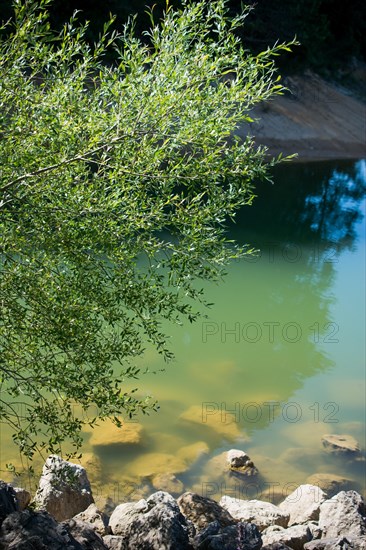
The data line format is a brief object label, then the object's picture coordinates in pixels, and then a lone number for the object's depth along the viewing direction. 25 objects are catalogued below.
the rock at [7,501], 5.94
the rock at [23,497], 7.67
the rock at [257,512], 7.92
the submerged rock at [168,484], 9.01
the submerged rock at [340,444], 10.29
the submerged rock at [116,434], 9.80
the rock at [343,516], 7.27
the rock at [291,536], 7.09
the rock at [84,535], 6.00
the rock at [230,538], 6.25
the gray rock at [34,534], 5.38
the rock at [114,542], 6.40
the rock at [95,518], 7.08
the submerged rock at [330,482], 9.44
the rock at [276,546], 6.58
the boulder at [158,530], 6.11
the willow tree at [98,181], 5.74
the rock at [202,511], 7.48
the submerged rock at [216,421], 10.43
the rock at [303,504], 8.14
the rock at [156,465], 9.33
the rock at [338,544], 6.59
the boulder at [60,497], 7.66
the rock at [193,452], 9.74
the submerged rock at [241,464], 9.55
